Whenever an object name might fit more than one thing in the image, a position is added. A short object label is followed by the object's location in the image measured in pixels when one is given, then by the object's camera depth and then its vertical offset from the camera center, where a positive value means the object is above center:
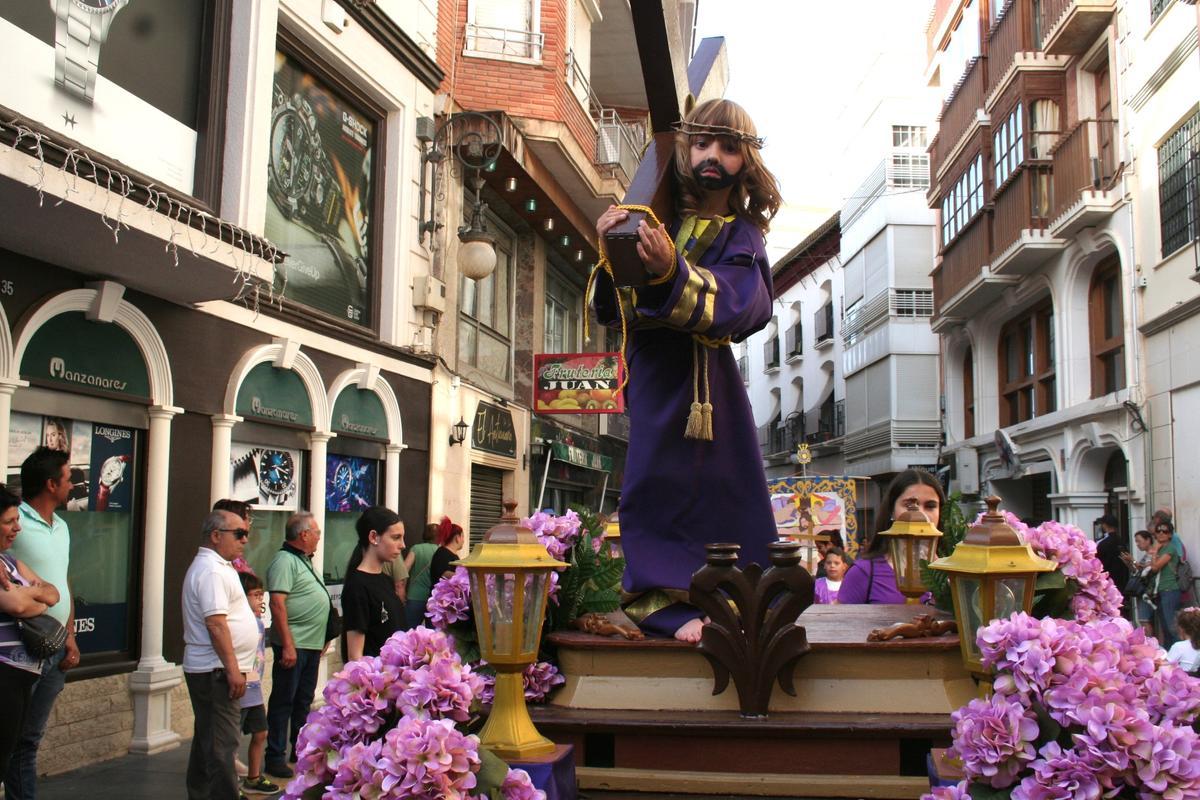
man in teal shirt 5.55 -0.24
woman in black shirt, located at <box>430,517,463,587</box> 8.70 -0.28
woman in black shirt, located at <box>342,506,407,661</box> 7.32 -0.51
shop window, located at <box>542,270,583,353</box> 19.50 +3.63
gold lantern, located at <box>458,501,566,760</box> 2.50 -0.23
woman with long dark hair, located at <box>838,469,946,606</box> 4.80 -0.15
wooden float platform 2.63 -0.49
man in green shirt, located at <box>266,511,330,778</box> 7.25 -0.77
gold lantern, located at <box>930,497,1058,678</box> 2.49 -0.13
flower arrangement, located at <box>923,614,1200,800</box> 1.96 -0.36
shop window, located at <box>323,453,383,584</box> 11.41 +0.10
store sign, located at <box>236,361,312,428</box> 9.70 +1.02
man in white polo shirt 6.02 -0.83
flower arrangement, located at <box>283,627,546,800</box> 2.11 -0.44
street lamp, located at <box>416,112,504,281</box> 12.90 +4.26
